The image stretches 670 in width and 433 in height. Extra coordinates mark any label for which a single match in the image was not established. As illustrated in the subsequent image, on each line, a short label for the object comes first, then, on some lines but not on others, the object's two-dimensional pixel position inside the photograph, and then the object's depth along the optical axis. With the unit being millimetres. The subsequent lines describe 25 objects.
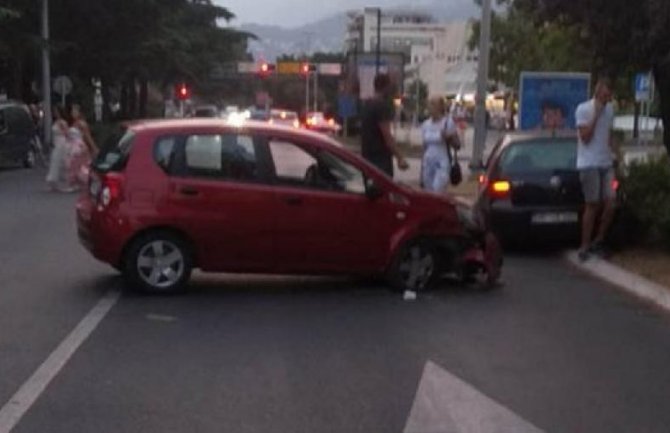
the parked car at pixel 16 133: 36938
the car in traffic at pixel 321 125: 55062
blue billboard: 28266
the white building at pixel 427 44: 136262
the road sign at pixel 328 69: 99812
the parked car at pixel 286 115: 63328
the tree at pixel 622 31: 15047
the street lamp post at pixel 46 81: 49344
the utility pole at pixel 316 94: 124394
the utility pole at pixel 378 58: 45675
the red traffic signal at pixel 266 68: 76719
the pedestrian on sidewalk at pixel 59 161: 28625
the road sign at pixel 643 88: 35094
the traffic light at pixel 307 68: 82562
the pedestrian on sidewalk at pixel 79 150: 28450
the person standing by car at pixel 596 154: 15000
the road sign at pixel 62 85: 52072
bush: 15055
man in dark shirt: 15695
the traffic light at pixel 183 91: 76256
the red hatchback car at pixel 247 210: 12633
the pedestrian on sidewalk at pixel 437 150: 18188
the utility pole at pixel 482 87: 28438
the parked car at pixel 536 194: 16422
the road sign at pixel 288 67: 91831
